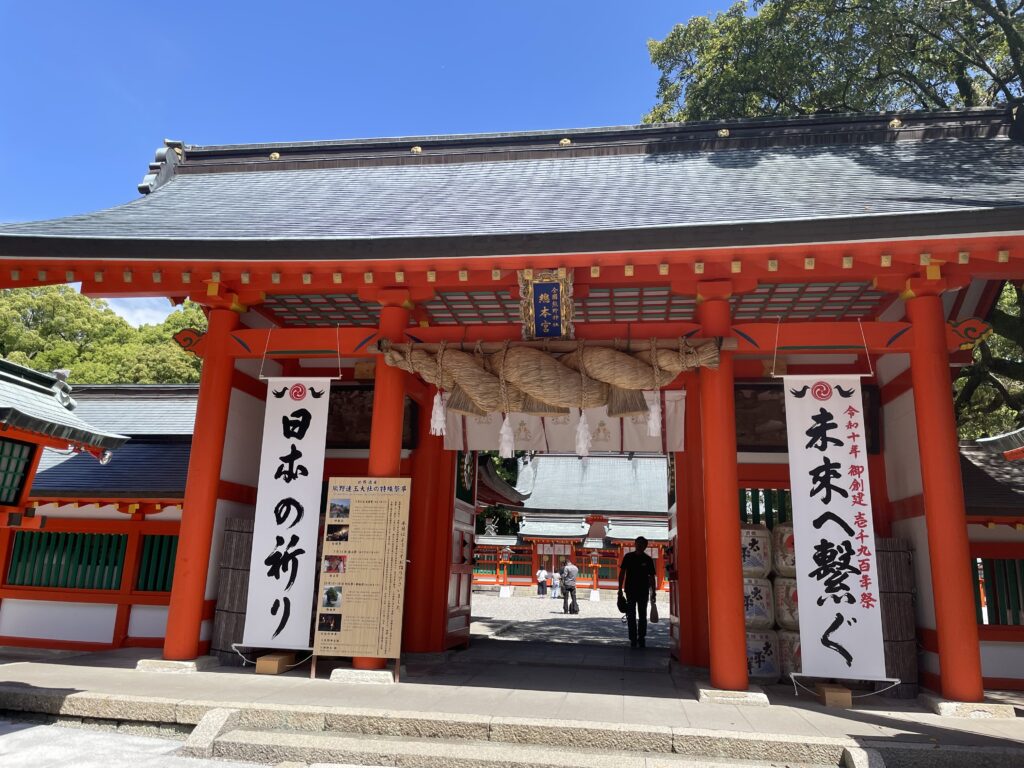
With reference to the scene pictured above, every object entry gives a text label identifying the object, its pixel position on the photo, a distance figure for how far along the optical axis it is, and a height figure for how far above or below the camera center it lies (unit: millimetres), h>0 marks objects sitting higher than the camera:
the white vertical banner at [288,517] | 6641 +268
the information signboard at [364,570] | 6195 -203
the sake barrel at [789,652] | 7199 -942
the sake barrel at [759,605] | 7398 -477
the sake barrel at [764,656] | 7262 -998
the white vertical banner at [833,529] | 5957 +284
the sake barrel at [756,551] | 7520 +88
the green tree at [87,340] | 28922 +9066
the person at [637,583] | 10266 -410
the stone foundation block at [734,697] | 5613 -1106
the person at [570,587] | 18984 -899
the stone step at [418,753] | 4320 -1277
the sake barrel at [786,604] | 7359 -460
